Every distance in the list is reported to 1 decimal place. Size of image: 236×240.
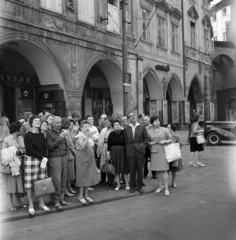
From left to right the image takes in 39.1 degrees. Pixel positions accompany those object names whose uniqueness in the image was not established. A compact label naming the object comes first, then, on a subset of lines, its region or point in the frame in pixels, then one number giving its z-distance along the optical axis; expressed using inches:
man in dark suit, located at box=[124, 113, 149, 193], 287.4
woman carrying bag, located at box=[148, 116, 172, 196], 283.4
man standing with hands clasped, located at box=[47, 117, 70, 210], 237.6
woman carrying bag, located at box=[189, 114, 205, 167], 421.7
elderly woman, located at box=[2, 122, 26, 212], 233.0
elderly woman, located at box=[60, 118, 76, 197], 251.6
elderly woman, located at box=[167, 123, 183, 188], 305.8
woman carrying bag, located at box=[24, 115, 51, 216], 223.0
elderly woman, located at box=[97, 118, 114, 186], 305.5
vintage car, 665.6
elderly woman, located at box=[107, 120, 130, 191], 293.6
